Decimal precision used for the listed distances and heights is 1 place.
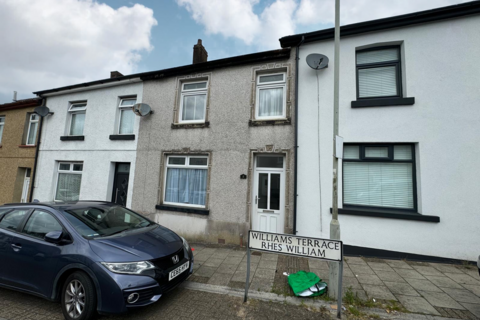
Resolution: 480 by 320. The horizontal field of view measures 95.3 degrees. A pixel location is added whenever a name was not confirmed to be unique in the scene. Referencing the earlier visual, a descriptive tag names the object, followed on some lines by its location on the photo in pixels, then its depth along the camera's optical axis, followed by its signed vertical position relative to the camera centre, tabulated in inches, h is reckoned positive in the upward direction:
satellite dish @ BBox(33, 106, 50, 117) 379.2 +108.2
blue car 111.7 -46.2
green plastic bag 141.8 -66.4
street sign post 126.0 -36.7
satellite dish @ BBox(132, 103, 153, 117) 306.0 +95.7
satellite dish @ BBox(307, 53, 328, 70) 237.8 +136.1
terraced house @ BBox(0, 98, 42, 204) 396.5 +42.3
